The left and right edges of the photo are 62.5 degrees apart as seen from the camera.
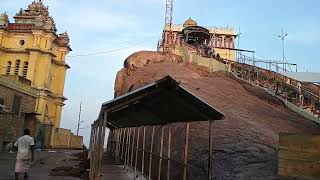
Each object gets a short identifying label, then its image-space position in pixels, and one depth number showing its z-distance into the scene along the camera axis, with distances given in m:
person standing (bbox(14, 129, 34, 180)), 8.95
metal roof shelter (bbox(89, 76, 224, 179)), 6.07
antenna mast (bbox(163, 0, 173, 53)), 41.99
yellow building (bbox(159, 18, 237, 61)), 34.59
